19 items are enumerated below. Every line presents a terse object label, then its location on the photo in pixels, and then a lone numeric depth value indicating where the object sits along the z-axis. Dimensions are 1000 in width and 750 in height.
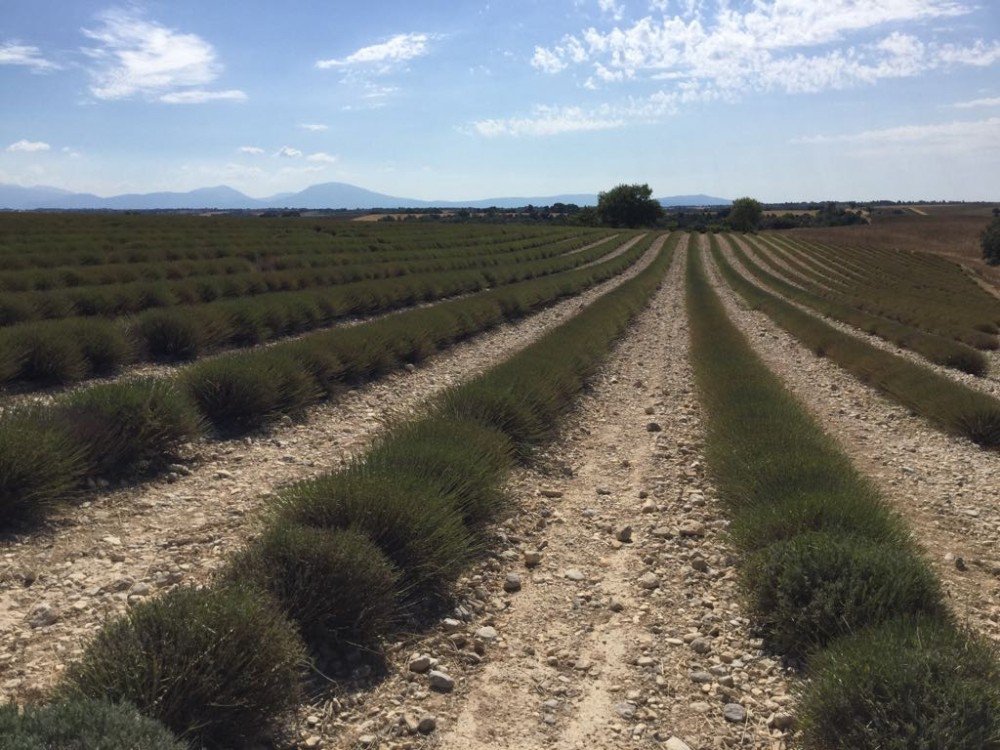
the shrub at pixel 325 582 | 4.02
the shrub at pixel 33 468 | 5.26
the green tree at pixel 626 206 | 132.25
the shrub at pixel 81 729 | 2.34
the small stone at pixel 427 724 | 3.52
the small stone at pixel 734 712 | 3.69
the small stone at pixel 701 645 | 4.34
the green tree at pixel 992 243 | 71.62
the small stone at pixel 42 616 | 4.00
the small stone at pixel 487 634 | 4.44
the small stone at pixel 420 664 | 4.01
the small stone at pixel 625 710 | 3.71
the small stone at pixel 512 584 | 5.13
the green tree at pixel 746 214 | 136.50
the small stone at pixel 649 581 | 5.23
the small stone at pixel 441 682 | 3.88
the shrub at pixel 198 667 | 3.00
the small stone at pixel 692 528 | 6.18
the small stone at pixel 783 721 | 3.59
